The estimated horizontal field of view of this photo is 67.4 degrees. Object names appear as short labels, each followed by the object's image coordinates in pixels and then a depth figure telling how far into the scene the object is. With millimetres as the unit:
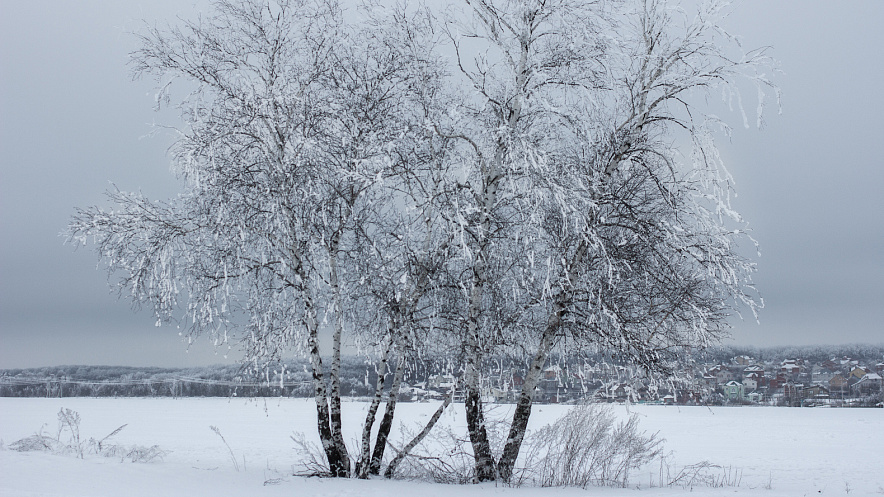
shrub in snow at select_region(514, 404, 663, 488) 11047
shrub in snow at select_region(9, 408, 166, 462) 13641
